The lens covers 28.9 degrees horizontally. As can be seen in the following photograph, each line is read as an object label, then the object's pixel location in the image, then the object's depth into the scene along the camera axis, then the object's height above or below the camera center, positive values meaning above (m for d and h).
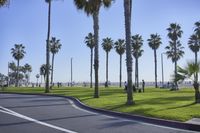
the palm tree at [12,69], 176.15 +9.71
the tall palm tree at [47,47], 44.86 +5.23
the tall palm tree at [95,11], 33.72 +6.97
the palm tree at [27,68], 185.75 +10.51
